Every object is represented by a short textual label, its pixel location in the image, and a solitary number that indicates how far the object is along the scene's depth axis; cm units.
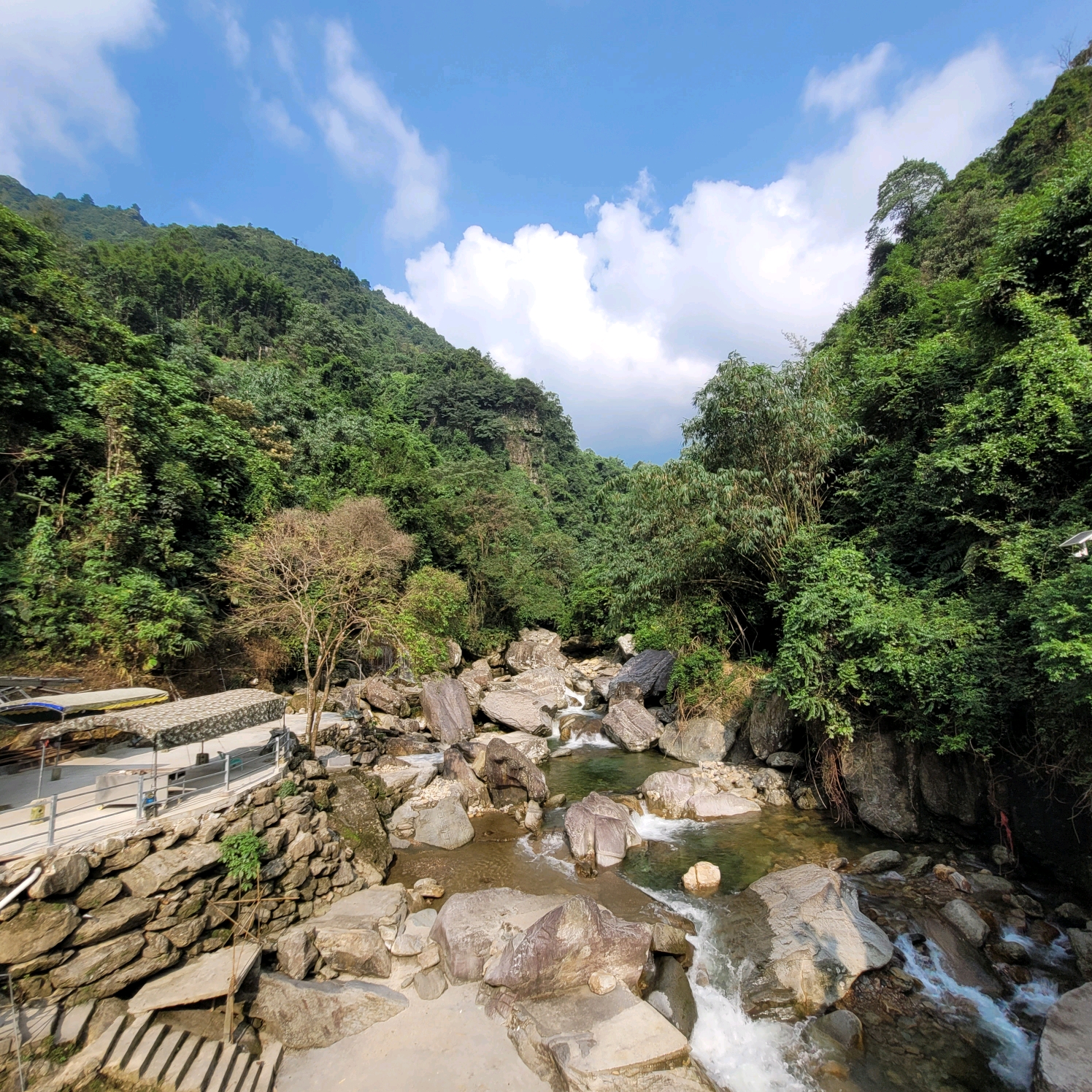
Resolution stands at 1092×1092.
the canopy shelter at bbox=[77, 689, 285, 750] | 828
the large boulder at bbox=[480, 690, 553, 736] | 1888
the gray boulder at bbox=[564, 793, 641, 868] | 1074
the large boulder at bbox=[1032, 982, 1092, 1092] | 518
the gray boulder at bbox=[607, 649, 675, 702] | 2108
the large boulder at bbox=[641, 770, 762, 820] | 1239
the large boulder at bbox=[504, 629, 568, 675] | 2800
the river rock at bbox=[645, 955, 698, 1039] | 691
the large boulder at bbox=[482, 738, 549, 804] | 1350
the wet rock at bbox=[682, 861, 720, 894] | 958
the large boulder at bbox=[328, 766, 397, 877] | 1035
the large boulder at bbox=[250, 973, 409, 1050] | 664
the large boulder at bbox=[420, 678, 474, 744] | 1759
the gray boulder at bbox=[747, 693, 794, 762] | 1434
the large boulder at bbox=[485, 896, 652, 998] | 720
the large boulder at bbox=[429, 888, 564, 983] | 765
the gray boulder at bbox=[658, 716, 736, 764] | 1575
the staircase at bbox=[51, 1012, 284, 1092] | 558
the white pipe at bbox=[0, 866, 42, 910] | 596
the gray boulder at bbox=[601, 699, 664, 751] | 1764
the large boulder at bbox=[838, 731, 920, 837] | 1070
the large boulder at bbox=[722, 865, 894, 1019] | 707
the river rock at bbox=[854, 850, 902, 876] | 967
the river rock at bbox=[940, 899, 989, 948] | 772
